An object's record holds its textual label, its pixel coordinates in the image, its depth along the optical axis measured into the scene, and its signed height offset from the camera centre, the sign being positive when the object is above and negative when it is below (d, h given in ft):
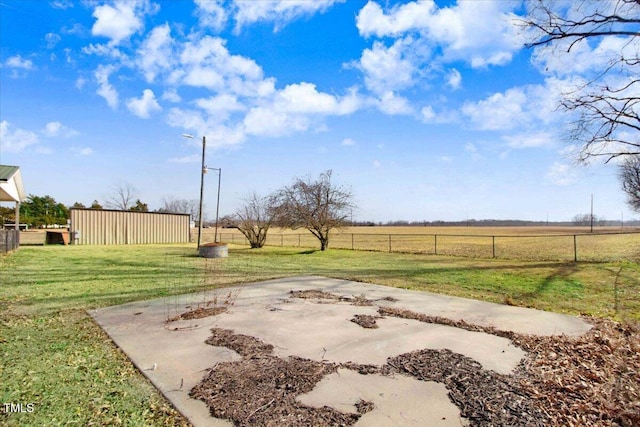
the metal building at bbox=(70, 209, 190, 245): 84.74 -1.28
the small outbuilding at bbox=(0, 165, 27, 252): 51.55 +4.78
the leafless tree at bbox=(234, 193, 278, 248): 76.74 -0.26
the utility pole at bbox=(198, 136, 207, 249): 61.82 +8.07
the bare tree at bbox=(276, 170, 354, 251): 67.41 +2.74
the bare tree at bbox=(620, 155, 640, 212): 90.33 +12.18
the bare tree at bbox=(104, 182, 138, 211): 198.78 +9.84
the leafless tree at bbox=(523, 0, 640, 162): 25.44 +14.21
